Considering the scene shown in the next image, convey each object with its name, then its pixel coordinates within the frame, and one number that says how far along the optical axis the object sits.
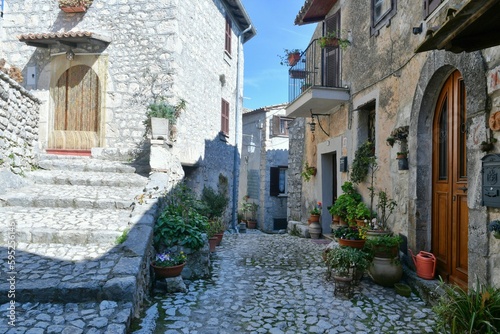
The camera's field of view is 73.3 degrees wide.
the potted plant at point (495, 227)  2.88
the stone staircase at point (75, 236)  3.09
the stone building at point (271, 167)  17.45
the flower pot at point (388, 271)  4.41
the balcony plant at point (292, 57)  8.96
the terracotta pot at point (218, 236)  6.81
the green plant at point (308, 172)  9.24
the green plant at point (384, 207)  5.18
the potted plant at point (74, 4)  8.29
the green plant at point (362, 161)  6.23
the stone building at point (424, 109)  3.06
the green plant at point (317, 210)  8.63
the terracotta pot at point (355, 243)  4.95
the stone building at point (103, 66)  8.12
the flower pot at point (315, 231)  8.52
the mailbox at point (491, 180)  2.97
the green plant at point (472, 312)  2.47
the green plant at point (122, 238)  4.02
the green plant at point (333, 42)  6.96
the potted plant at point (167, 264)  4.16
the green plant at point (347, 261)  4.26
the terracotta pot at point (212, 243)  6.24
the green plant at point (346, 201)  6.40
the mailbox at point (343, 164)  7.20
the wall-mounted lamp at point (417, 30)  4.32
